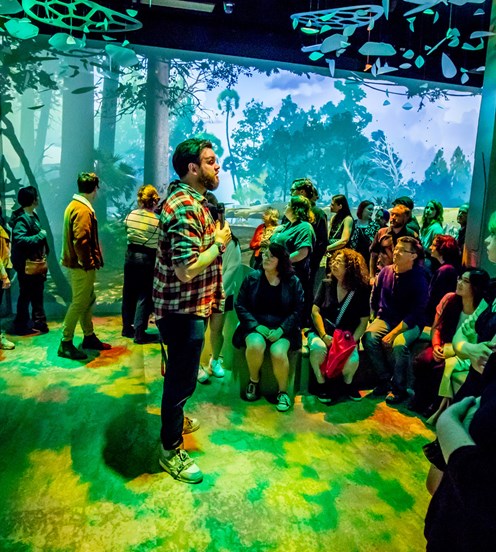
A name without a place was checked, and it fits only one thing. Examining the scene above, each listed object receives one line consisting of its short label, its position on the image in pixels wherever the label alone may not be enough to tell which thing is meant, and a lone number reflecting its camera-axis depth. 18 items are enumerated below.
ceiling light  5.63
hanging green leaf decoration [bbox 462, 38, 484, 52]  5.06
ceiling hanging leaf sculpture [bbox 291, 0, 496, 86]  5.45
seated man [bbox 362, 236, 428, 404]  3.66
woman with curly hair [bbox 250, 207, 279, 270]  4.83
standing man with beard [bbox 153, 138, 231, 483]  2.22
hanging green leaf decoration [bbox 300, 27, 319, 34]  5.23
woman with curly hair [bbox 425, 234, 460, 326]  3.91
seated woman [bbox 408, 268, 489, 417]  3.12
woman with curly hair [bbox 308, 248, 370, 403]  3.61
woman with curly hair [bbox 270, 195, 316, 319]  4.09
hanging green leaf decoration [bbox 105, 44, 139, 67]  5.65
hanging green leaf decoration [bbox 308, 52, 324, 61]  6.17
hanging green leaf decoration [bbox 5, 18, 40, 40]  4.71
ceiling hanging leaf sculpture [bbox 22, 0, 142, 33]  5.45
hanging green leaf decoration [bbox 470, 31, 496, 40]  3.59
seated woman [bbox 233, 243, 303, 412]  3.53
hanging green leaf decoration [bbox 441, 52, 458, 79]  4.91
